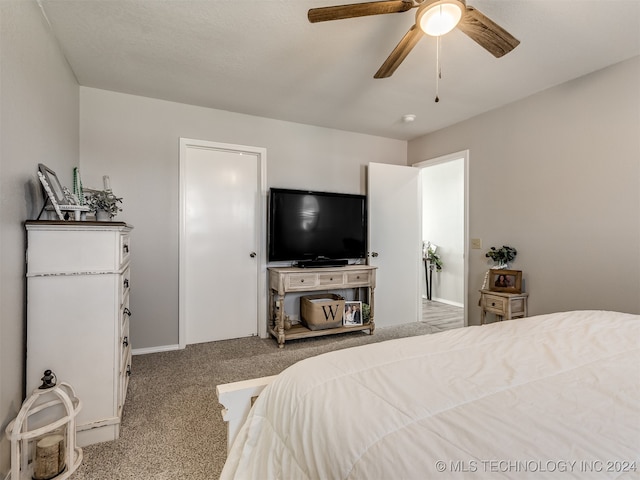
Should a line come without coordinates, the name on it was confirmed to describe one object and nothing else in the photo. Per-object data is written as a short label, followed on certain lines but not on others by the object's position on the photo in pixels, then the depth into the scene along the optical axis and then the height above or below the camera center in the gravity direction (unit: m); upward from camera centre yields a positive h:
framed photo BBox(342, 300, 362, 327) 3.67 -0.82
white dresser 1.63 -0.38
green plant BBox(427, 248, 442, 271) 5.95 -0.32
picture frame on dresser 1.76 +0.31
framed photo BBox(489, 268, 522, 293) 2.98 -0.35
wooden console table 3.27 -0.45
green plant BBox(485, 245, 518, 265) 3.12 -0.11
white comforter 0.61 -0.40
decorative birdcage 1.38 -0.91
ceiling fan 1.43 +1.05
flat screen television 3.47 +0.18
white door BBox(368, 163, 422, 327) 3.99 +0.02
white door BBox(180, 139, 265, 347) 3.29 +0.02
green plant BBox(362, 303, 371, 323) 3.78 -0.82
